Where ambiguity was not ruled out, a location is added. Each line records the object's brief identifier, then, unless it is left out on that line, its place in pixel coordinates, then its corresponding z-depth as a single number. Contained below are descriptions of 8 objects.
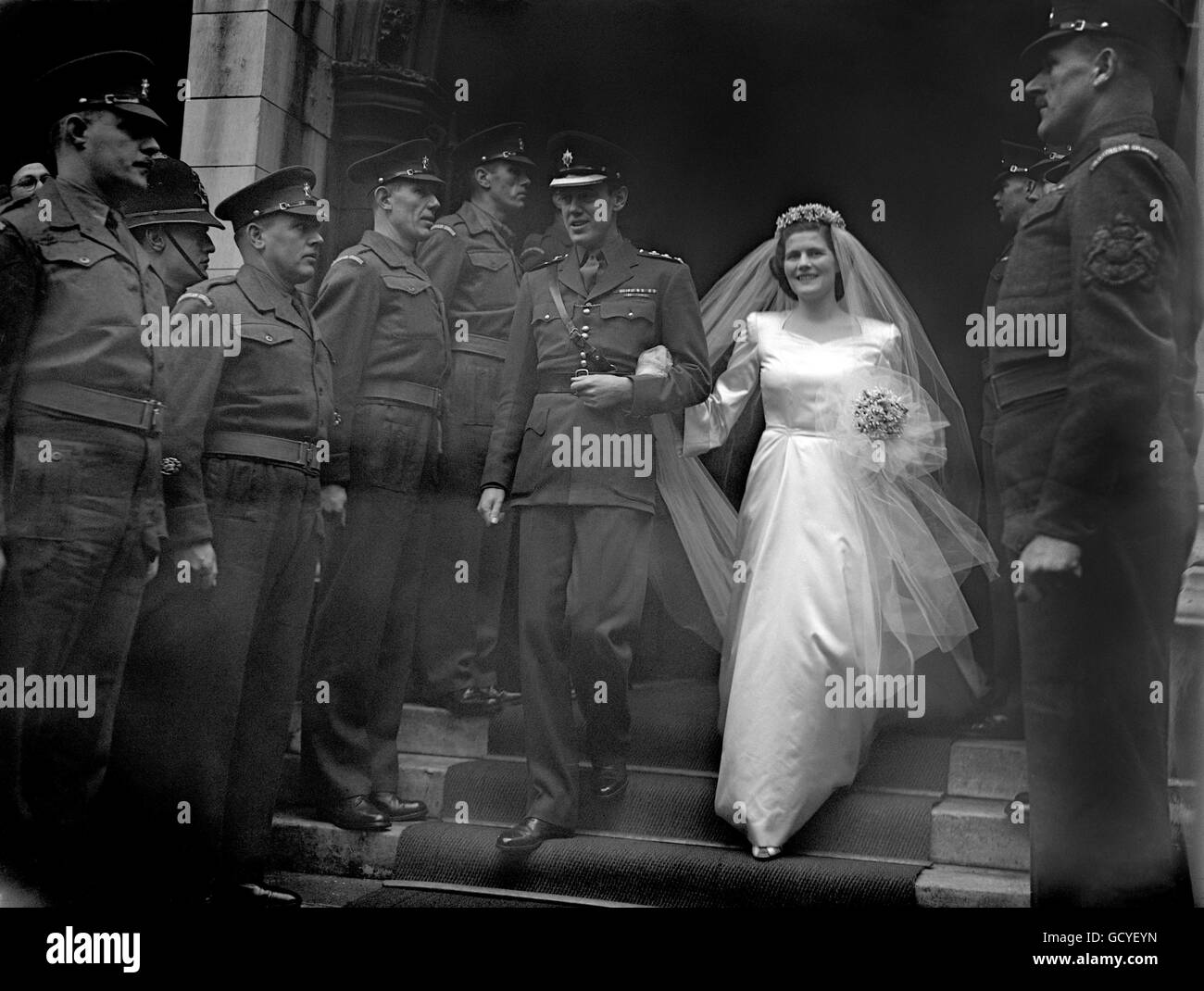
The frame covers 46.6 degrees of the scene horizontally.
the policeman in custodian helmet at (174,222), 5.07
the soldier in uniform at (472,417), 5.02
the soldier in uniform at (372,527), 4.93
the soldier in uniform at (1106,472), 4.07
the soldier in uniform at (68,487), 4.68
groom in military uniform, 4.67
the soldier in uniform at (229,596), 4.71
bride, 4.50
